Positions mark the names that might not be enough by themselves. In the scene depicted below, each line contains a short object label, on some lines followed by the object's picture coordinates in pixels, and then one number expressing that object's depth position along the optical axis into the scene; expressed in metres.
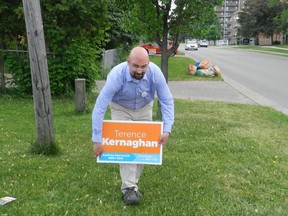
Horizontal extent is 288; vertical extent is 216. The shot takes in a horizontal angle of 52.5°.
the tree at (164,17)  5.68
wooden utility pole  3.88
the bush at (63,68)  7.86
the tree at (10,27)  7.68
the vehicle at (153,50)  25.41
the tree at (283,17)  30.26
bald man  2.76
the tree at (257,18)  61.29
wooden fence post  6.55
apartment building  115.89
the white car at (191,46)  45.23
